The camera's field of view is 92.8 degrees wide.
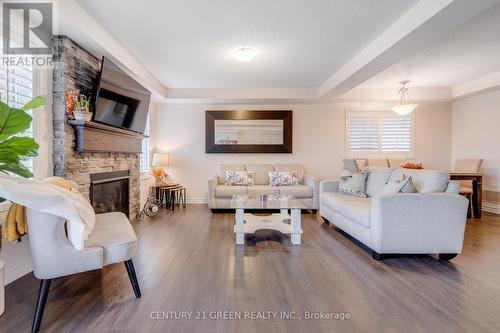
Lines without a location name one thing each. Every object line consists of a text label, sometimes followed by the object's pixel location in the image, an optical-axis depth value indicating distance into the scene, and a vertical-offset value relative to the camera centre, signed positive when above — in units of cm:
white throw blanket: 132 -21
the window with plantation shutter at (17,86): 196 +67
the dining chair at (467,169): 403 -3
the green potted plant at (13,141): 132 +13
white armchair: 150 -58
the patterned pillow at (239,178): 487 -26
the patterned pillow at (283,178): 486 -25
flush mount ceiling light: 298 +142
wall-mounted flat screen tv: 282 +88
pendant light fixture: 429 +139
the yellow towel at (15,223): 161 -41
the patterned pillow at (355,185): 359 -28
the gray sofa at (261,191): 448 -48
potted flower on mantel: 248 +60
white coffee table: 292 -75
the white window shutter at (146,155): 487 +21
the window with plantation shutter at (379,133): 540 +76
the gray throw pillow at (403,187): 257 -22
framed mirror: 529 +77
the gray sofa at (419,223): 240 -57
